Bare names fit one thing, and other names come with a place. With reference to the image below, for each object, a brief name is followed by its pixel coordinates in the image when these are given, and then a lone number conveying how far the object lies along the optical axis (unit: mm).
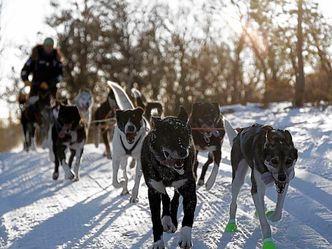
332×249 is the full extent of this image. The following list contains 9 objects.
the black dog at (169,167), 4191
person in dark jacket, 10781
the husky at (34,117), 11736
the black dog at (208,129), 6836
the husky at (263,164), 4109
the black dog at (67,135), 8281
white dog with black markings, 6602
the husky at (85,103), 12164
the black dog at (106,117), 10727
